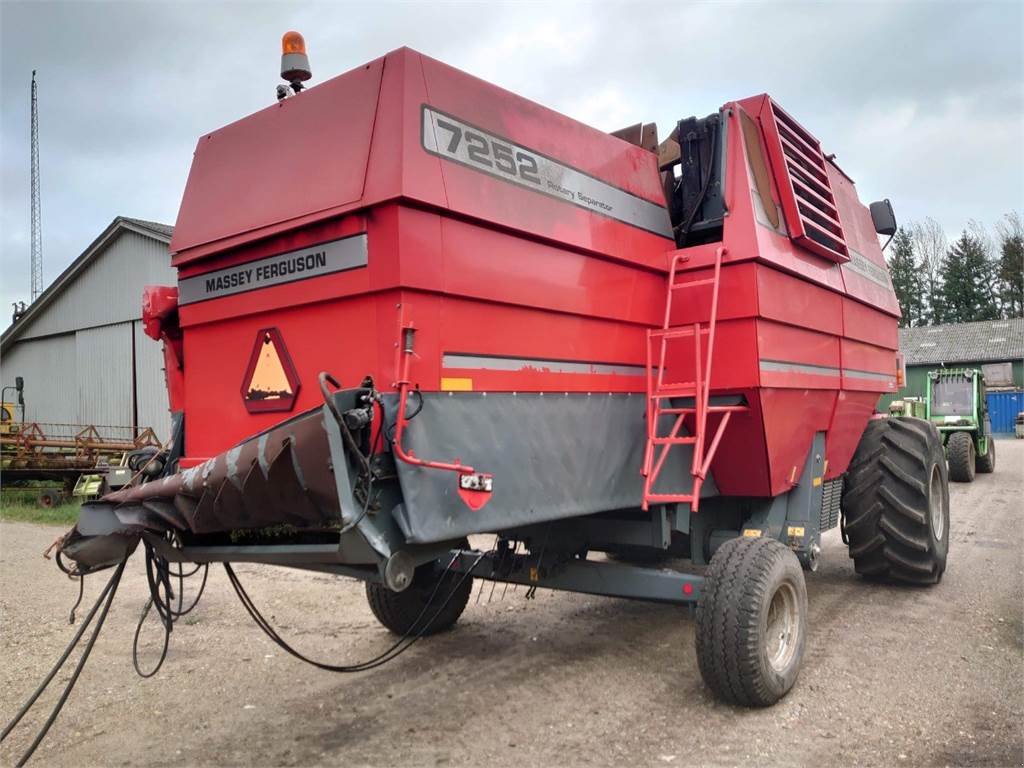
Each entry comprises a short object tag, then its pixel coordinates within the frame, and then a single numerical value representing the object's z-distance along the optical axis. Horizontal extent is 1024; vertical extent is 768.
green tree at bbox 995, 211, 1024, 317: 49.56
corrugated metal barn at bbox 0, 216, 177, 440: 18.80
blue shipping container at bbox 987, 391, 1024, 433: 32.34
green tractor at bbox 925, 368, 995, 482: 15.12
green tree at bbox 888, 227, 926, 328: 53.38
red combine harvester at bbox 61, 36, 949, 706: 3.17
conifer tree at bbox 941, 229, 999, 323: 50.94
